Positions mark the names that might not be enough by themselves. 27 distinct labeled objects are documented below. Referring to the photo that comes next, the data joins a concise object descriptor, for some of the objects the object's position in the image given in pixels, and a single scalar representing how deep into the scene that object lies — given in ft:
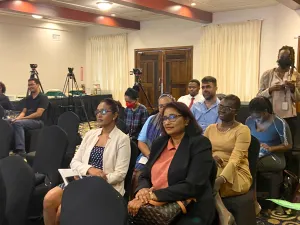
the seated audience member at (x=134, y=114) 12.85
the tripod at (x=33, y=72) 25.69
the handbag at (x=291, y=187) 10.84
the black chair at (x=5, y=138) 11.22
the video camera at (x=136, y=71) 26.81
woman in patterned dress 7.31
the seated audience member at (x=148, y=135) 9.73
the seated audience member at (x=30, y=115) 16.56
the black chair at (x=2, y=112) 16.41
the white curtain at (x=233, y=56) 24.94
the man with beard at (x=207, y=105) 11.59
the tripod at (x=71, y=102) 27.15
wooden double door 29.17
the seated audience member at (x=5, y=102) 18.41
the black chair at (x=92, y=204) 4.28
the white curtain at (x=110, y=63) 32.86
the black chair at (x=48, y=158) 8.86
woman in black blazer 6.03
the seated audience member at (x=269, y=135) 10.12
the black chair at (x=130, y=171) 8.09
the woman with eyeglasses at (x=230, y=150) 7.64
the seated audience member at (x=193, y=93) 14.92
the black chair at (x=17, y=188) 6.00
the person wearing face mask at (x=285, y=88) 12.14
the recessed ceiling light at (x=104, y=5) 21.44
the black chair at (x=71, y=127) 12.72
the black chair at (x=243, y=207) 7.58
